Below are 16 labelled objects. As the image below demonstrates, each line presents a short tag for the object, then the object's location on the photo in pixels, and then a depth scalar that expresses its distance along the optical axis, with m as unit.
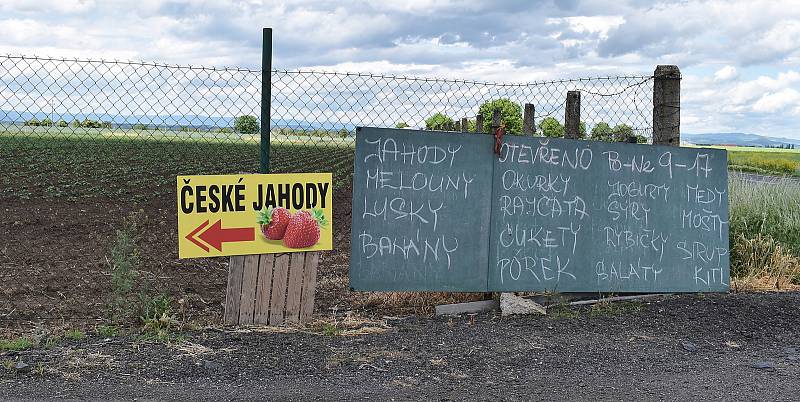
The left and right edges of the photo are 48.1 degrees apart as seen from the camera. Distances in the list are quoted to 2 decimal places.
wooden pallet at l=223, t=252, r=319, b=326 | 6.90
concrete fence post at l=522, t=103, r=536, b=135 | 8.75
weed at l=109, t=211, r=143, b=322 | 6.80
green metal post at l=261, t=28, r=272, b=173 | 6.98
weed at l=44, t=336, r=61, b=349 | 6.05
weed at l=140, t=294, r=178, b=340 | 6.54
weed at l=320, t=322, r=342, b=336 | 6.67
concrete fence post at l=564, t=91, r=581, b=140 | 8.55
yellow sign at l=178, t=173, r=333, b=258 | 6.79
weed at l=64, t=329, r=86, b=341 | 6.31
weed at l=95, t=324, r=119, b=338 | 6.46
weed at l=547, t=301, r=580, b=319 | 7.48
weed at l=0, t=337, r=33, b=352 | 6.00
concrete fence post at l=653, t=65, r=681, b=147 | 8.66
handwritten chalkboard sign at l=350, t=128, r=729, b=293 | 7.36
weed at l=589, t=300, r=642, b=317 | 7.66
